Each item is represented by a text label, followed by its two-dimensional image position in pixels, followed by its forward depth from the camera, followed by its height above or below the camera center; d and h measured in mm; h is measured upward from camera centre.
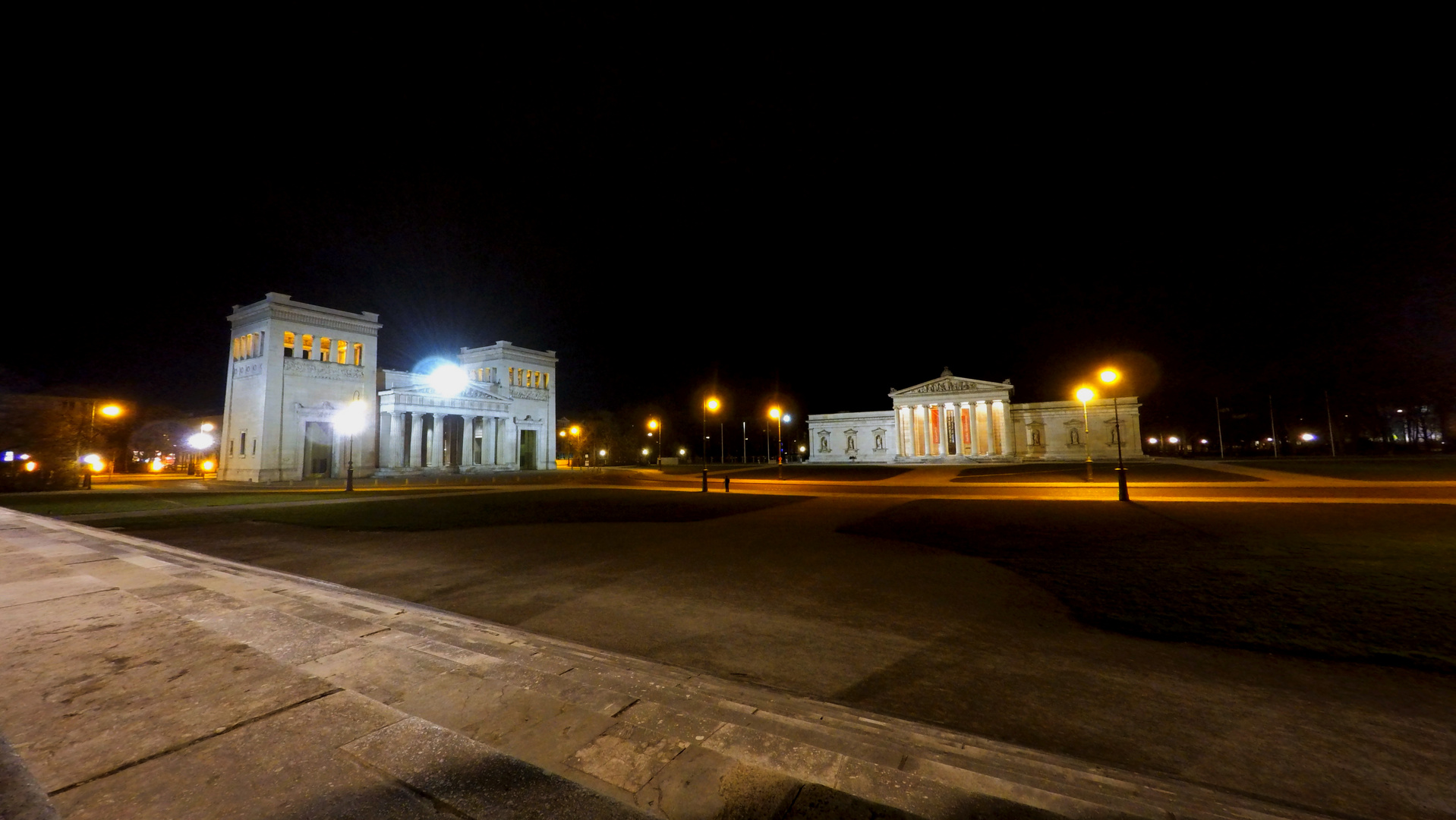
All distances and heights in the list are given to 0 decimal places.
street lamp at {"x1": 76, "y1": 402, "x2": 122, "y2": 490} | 39281 +3685
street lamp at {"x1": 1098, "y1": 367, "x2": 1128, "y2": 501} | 19484 +2597
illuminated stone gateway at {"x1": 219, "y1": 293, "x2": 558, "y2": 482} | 46812 +5287
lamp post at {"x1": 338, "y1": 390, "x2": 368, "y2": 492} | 50781 +3699
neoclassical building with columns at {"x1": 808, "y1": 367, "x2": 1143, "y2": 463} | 75312 +2734
